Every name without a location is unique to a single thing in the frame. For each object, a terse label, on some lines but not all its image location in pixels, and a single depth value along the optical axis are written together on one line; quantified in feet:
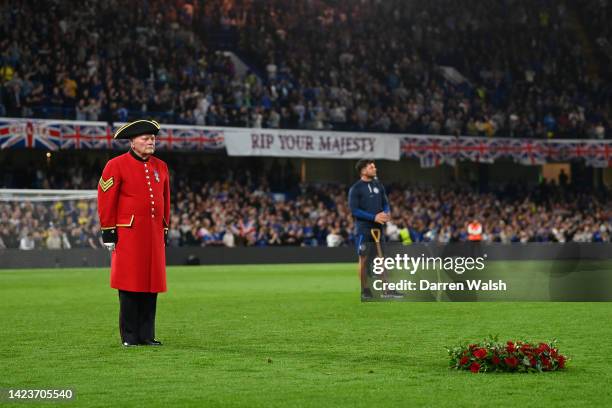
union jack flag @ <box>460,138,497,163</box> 165.37
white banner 148.66
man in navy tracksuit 59.57
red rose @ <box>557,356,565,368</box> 31.30
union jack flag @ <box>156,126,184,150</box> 139.74
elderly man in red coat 39.37
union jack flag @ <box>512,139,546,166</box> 168.66
